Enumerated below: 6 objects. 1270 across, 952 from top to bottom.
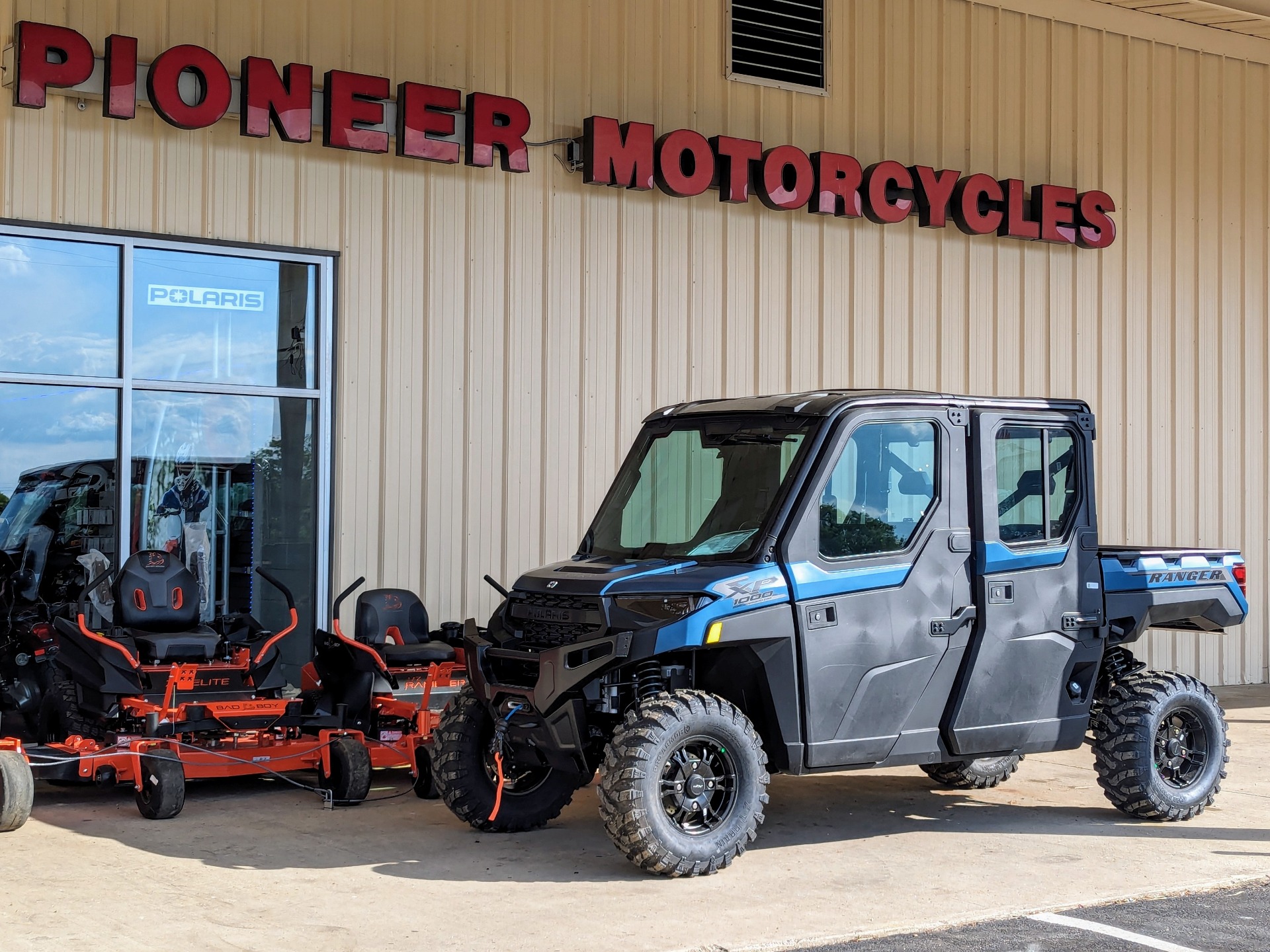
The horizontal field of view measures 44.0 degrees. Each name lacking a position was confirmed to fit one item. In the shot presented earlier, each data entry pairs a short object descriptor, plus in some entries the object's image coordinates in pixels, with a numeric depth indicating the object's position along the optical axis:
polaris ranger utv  7.16
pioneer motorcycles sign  10.84
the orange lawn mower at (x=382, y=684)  9.42
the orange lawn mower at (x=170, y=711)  8.48
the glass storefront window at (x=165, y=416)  10.98
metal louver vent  13.73
